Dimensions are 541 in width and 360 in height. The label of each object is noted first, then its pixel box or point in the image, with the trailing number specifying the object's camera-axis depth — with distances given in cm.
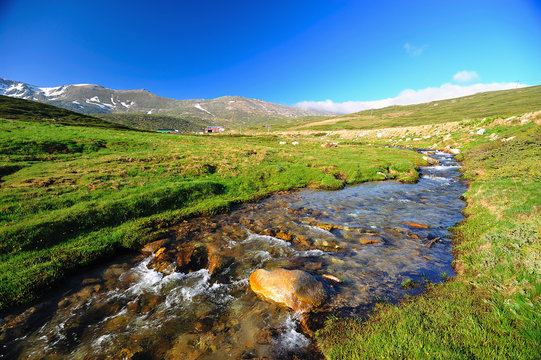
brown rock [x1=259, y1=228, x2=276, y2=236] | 1302
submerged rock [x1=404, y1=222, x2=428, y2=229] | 1337
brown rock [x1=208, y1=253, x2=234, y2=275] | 980
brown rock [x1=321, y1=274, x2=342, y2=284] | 857
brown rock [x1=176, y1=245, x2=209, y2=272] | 1001
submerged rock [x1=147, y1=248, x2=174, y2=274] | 980
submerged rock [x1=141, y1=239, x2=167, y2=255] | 1116
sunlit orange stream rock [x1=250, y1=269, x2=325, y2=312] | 734
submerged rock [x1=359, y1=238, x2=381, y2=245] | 1171
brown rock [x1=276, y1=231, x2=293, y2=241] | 1243
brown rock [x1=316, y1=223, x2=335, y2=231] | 1362
